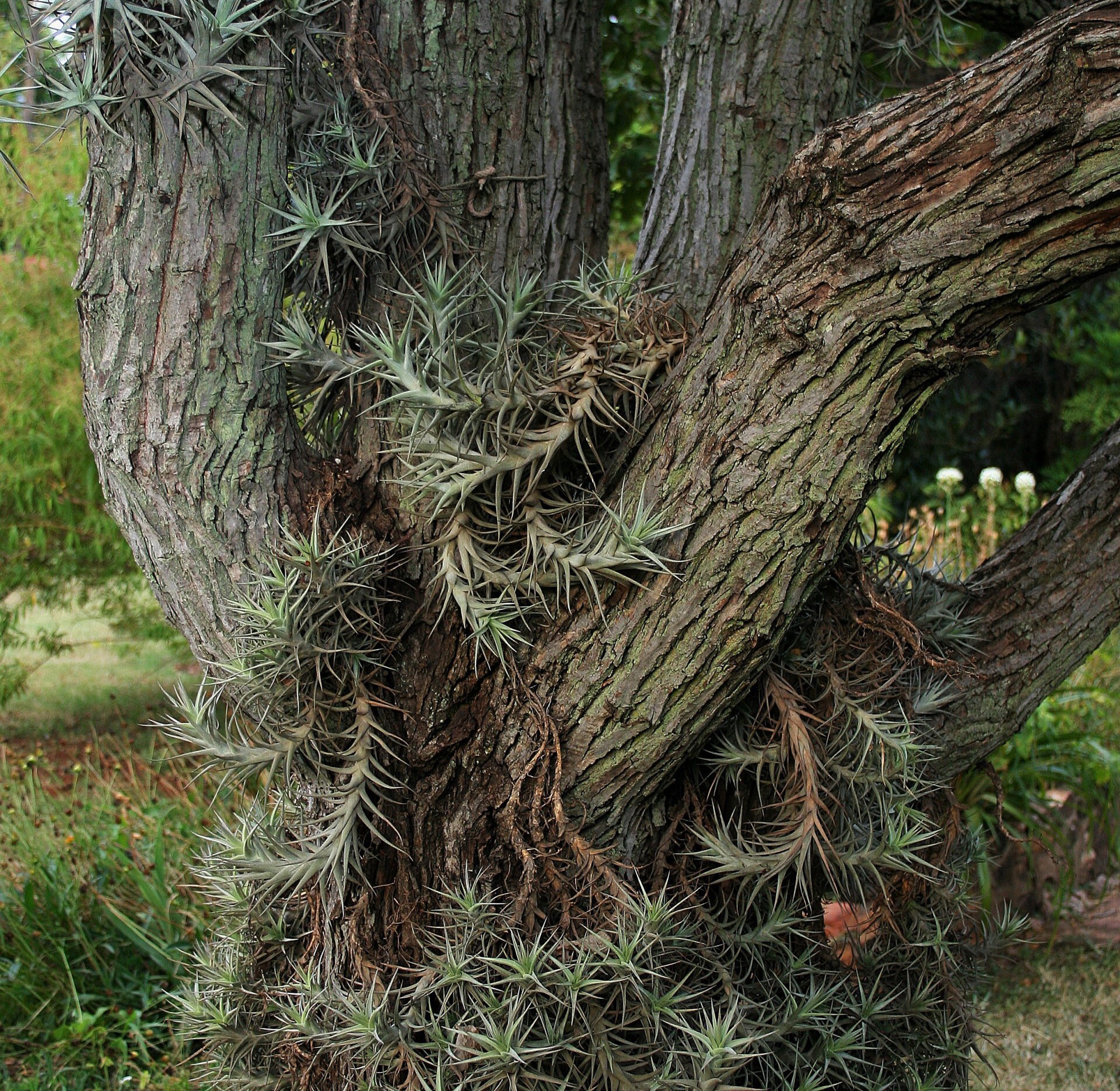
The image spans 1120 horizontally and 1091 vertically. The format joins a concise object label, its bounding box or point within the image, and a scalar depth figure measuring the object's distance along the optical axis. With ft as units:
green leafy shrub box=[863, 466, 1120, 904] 13.34
